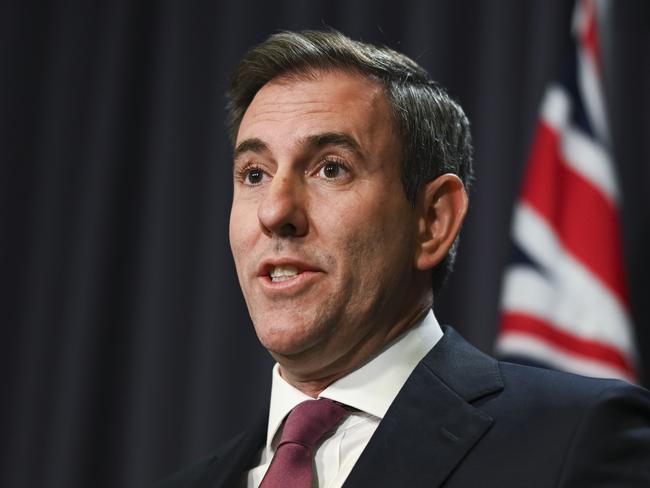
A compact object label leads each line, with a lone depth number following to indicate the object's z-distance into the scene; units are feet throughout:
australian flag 9.35
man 7.76
